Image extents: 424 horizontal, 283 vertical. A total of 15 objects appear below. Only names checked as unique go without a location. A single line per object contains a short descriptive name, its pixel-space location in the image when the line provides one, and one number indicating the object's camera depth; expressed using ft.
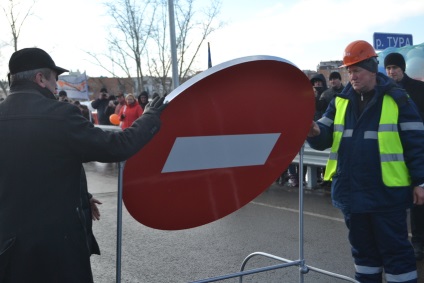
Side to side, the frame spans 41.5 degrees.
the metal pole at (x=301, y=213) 12.60
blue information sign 41.44
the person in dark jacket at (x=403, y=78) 20.70
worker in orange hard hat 12.32
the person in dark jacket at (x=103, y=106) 57.98
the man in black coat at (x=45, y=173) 8.57
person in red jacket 45.39
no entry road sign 9.30
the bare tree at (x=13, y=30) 88.17
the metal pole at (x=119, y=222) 9.08
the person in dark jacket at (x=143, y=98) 49.01
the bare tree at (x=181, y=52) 74.95
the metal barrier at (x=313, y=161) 31.89
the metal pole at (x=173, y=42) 58.26
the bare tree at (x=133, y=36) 74.74
